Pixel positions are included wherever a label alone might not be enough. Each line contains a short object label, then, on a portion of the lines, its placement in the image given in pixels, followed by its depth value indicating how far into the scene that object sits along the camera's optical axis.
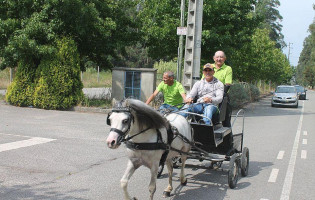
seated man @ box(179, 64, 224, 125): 6.17
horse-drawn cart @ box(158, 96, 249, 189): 5.97
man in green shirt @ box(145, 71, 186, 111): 6.79
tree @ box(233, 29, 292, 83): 29.84
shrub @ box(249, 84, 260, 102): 30.97
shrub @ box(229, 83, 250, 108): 21.92
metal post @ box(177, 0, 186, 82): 15.78
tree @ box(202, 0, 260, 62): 17.45
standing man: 7.06
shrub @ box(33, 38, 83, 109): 14.94
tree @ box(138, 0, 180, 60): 17.86
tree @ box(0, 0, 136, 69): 14.24
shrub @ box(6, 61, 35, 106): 15.19
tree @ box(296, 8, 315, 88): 105.36
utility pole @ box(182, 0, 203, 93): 13.52
